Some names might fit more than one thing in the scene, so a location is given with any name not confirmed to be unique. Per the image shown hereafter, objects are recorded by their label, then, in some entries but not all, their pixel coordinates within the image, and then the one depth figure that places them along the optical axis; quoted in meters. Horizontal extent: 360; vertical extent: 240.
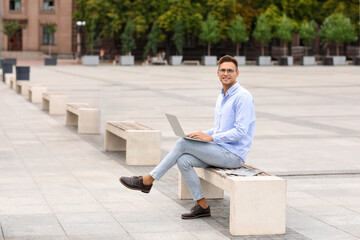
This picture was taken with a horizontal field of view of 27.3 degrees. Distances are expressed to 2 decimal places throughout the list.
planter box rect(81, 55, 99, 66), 63.25
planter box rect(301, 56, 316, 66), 66.81
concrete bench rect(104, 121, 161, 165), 11.22
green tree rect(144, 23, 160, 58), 67.50
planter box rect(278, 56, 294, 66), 67.19
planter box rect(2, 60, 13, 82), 37.81
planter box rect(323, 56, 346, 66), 67.31
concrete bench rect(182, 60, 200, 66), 71.00
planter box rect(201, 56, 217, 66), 66.62
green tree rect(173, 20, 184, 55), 67.06
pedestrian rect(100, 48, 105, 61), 70.62
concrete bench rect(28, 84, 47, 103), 23.27
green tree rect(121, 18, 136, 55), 66.19
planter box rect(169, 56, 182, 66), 66.68
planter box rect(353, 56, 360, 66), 67.94
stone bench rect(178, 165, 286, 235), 6.98
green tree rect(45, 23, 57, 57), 78.94
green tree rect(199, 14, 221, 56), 66.94
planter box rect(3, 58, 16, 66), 57.09
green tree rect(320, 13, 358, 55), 67.06
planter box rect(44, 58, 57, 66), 61.85
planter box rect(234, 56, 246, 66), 68.38
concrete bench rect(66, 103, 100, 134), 15.09
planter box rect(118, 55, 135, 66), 64.19
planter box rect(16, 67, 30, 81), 29.86
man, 7.64
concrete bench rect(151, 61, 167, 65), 66.00
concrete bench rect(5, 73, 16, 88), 31.15
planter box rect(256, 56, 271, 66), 67.62
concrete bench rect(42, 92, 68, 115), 19.28
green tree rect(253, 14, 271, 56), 67.88
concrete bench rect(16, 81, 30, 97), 26.45
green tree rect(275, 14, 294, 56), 67.31
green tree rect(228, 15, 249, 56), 67.94
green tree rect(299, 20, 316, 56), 67.31
